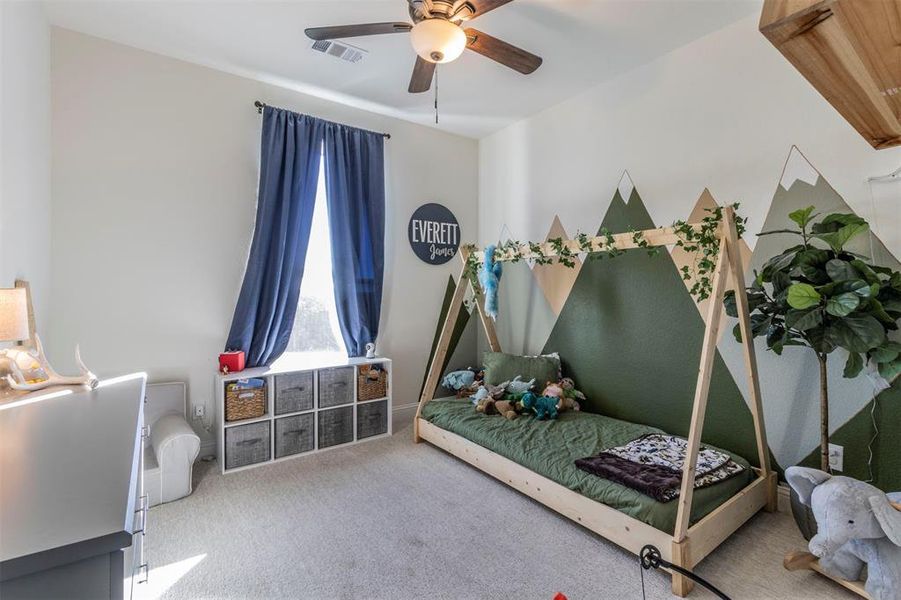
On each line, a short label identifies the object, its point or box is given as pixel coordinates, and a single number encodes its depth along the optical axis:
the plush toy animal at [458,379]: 4.10
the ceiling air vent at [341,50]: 2.82
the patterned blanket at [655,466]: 2.10
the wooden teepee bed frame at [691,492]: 1.95
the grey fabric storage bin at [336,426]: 3.44
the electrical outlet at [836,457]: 2.35
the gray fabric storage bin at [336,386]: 3.43
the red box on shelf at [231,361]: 3.13
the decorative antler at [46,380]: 1.63
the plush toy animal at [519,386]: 3.51
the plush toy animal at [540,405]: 3.18
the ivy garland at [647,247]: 2.21
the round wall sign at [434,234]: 4.21
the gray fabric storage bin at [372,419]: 3.65
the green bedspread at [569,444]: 2.09
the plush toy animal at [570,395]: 3.39
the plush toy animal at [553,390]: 3.37
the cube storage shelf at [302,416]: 3.06
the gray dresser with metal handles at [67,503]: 0.60
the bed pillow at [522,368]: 3.65
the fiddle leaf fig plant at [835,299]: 1.92
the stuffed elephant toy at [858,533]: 1.65
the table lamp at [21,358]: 1.64
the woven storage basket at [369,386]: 3.63
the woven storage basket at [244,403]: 3.04
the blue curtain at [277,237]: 3.29
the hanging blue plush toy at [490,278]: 3.46
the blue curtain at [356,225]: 3.68
